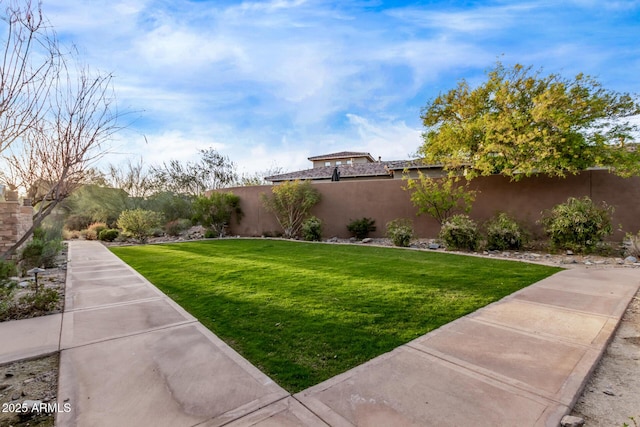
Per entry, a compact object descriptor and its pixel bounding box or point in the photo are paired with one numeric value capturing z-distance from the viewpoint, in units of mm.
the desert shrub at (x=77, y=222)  16469
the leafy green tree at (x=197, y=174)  20656
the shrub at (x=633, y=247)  6883
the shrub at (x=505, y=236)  8148
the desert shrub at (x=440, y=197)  9867
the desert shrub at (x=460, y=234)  8281
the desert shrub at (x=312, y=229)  11719
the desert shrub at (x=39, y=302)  3946
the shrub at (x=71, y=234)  14625
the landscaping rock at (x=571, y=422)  1781
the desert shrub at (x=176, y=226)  15258
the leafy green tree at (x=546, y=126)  8039
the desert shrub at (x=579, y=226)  7262
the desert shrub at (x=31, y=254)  6773
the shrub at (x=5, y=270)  3967
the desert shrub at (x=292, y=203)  12328
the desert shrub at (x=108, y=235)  13031
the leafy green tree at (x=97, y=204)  16422
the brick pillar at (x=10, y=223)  6375
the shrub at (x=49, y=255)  7225
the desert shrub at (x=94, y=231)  14109
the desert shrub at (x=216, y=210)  13758
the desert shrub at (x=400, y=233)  9406
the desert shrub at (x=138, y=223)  12594
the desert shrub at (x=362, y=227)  11595
